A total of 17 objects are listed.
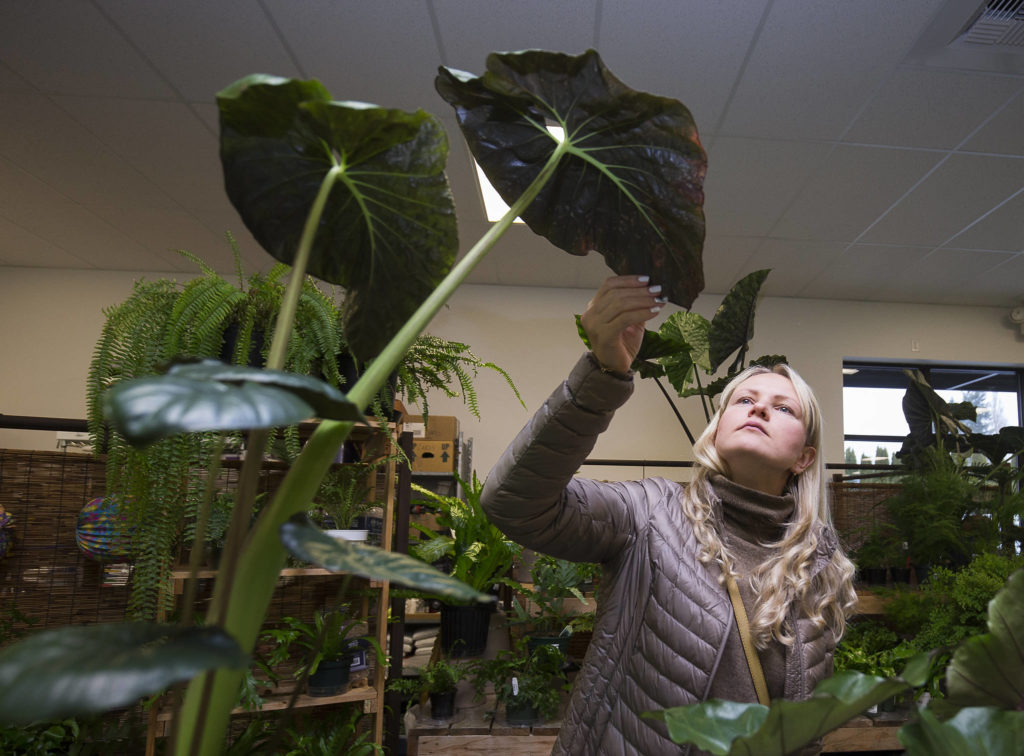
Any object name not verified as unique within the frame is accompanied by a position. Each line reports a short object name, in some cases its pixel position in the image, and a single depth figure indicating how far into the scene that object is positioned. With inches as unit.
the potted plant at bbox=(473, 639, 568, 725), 90.8
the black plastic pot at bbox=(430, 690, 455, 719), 91.2
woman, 42.5
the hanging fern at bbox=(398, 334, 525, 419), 78.0
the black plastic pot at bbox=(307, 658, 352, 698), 81.0
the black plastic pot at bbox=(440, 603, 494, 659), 102.1
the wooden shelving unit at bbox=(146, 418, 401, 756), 75.8
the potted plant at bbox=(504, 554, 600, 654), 105.6
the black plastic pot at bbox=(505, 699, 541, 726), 90.7
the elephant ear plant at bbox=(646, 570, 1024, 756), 12.0
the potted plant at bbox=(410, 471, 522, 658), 102.5
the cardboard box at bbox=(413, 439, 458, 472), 184.1
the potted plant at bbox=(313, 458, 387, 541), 84.4
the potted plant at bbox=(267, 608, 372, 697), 80.7
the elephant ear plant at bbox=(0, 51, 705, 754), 9.6
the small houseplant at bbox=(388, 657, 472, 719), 90.0
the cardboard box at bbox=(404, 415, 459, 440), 189.2
